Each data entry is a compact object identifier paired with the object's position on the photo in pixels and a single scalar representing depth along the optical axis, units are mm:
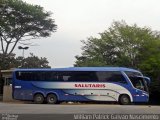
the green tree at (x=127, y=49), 43844
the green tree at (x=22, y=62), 48375
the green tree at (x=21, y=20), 41812
